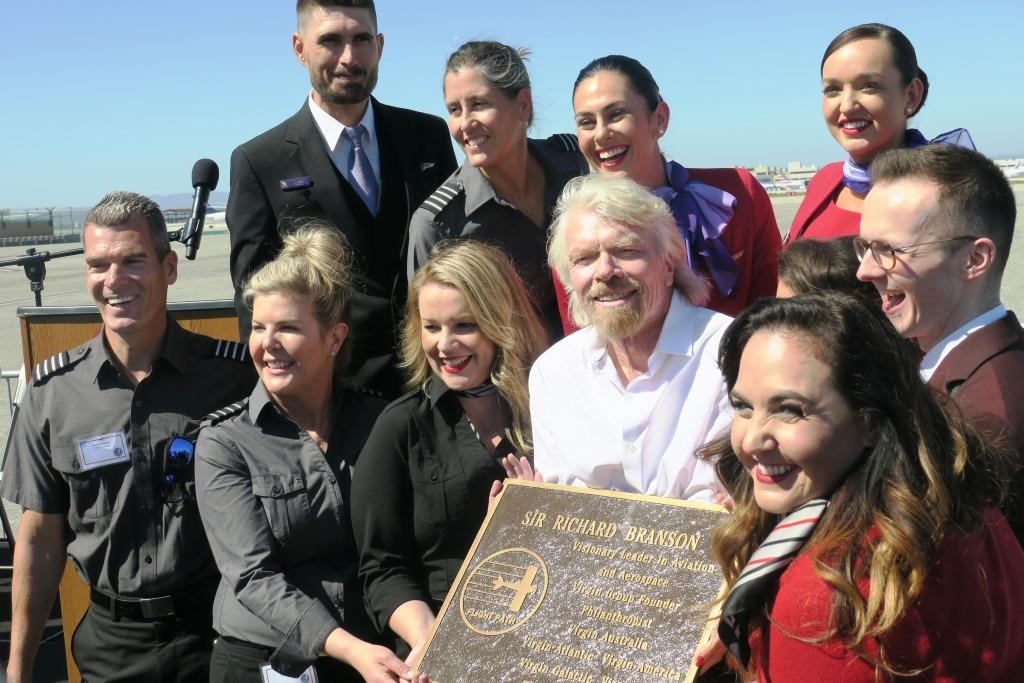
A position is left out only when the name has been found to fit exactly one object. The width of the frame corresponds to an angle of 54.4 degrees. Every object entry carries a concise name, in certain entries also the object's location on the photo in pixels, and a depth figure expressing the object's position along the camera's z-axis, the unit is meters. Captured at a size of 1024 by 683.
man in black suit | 4.58
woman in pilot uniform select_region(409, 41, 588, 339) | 4.28
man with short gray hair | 3.98
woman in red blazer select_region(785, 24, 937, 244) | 3.95
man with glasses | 2.66
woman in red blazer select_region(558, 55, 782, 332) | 3.98
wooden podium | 5.10
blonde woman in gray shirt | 3.46
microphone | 5.00
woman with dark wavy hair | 1.95
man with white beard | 3.01
